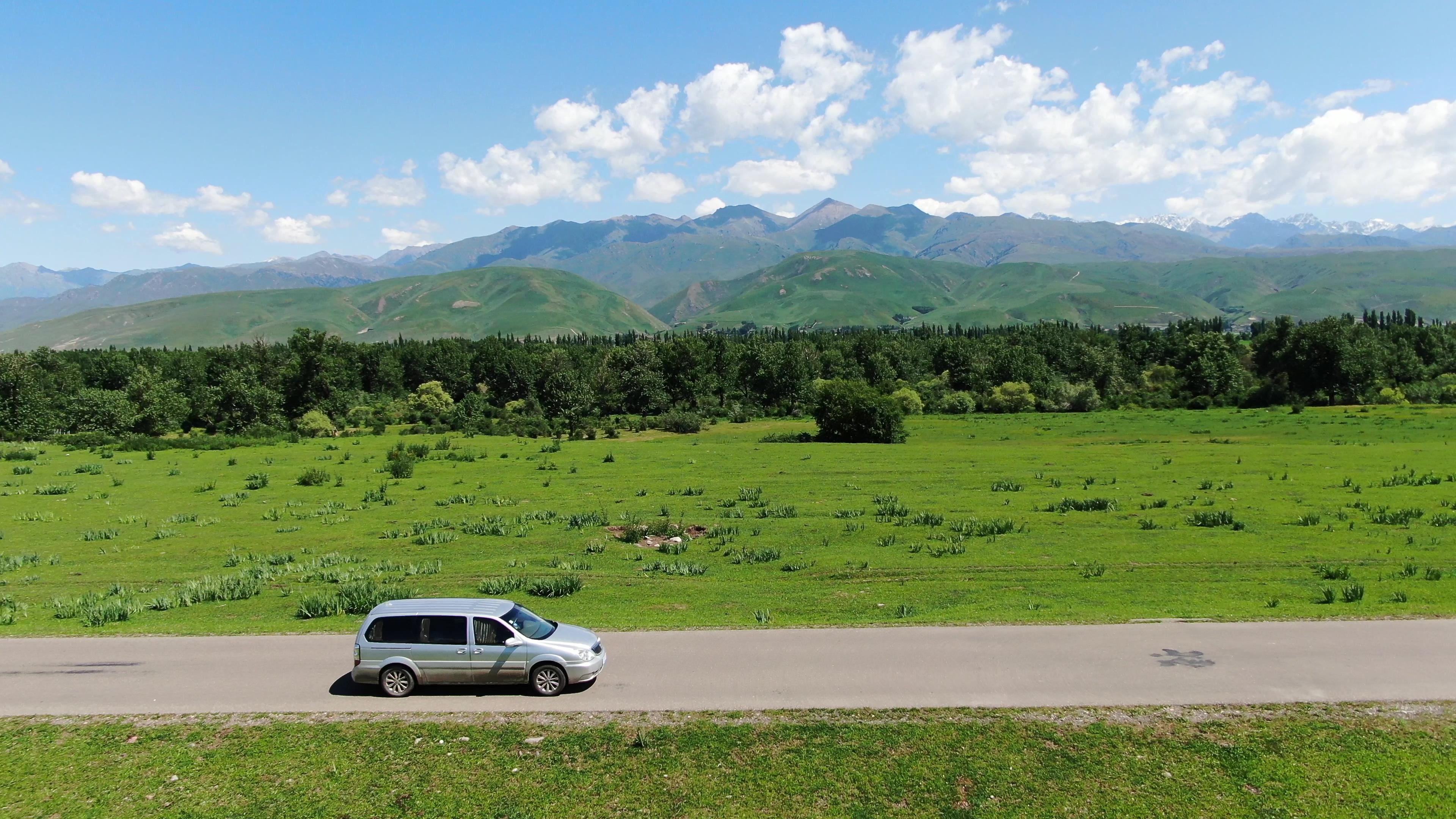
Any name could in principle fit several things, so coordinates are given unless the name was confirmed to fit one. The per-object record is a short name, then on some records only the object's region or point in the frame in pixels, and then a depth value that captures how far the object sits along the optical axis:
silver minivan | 16.17
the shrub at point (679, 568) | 27.81
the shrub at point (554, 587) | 24.23
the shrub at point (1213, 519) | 33.41
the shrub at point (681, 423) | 106.44
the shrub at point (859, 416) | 84.56
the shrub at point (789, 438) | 87.94
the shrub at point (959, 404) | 121.88
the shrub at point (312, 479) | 52.50
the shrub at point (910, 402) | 119.00
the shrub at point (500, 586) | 24.36
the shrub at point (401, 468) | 56.78
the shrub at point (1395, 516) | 32.56
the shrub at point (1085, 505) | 38.50
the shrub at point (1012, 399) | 122.25
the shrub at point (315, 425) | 99.50
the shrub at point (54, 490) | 48.06
